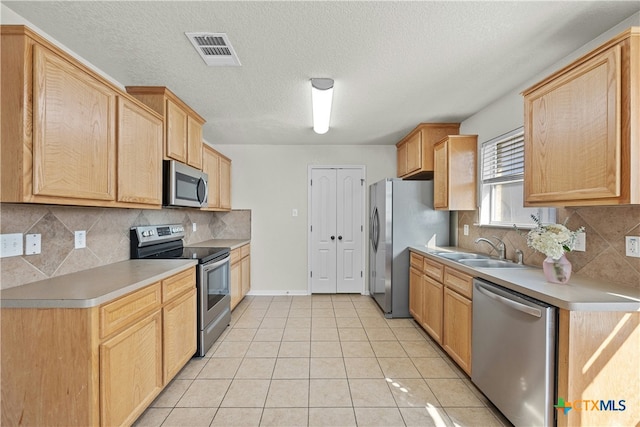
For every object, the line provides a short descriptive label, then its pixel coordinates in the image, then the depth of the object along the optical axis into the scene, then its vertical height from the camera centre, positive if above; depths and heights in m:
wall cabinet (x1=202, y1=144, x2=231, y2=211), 3.57 +0.48
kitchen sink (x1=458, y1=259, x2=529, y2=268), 2.42 -0.45
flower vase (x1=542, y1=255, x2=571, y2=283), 1.64 -0.33
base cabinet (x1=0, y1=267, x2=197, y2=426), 1.33 -0.74
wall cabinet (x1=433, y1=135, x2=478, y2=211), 3.15 +0.46
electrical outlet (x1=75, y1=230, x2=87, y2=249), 1.95 -0.20
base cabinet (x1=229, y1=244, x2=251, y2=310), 3.63 -0.86
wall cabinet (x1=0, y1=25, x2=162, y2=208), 1.30 +0.43
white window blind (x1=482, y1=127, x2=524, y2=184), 2.56 +0.54
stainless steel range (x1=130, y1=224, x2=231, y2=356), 2.55 -0.54
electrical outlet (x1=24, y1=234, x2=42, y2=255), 1.61 -0.20
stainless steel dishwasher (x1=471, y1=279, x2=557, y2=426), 1.43 -0.81
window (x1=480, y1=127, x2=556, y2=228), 2.54 +0.29
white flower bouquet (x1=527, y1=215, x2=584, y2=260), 1.63 -0.16
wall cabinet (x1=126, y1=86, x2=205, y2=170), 2.46 +0.86
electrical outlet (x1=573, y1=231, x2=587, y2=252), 1.87 -0.19
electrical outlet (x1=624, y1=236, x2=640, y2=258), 1.56 -0.18
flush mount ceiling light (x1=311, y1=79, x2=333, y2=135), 2.37 +1.02
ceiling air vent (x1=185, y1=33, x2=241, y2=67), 1.80 +1.11
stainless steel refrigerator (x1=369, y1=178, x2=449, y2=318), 3.55 -0.20
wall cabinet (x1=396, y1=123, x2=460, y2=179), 3.58 +0.91
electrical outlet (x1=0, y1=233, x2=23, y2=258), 1.48 -0.18
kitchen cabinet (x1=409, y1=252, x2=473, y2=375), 2.23 -0.86
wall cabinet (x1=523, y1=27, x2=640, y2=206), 1.34 +0.45
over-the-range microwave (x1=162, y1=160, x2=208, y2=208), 2.48 +0.25
